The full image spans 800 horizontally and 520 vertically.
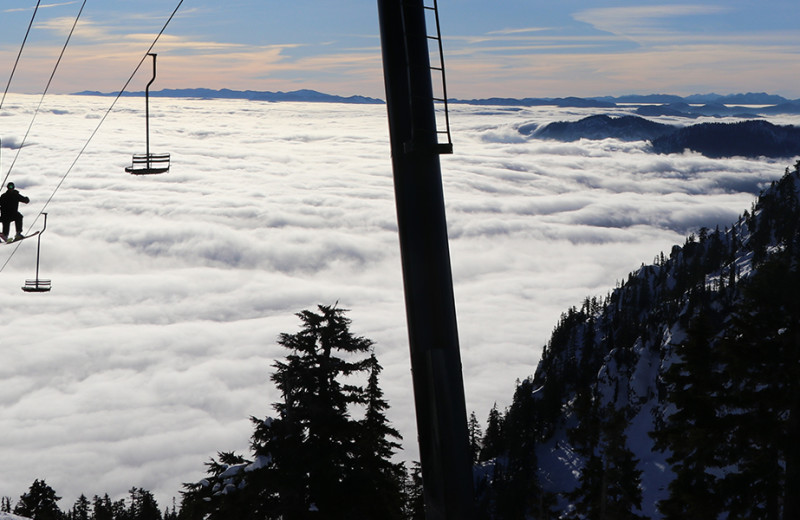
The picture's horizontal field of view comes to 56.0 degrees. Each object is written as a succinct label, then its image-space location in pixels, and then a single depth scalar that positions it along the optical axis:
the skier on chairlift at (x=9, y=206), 28.55
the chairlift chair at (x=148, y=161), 25.25
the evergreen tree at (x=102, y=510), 110.62
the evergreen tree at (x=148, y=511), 95.25
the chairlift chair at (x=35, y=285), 37.16
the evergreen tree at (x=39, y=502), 84.00
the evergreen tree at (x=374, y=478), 25.34
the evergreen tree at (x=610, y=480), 40.62
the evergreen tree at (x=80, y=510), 119.78
